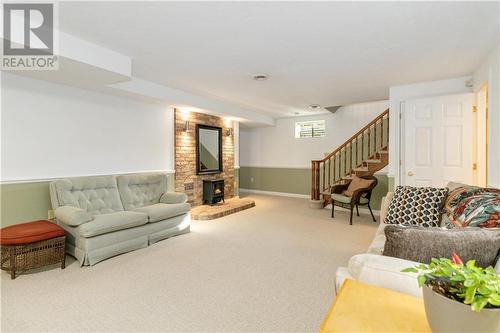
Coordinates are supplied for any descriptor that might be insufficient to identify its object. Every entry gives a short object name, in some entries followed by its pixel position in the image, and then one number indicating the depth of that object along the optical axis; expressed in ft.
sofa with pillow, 3.97
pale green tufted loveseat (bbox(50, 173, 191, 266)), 10.28
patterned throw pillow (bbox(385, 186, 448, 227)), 9.12
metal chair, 16.51
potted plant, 2.46
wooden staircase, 18.98
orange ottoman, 8.91
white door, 12.94
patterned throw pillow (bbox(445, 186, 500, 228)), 6.01
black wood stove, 20.02
